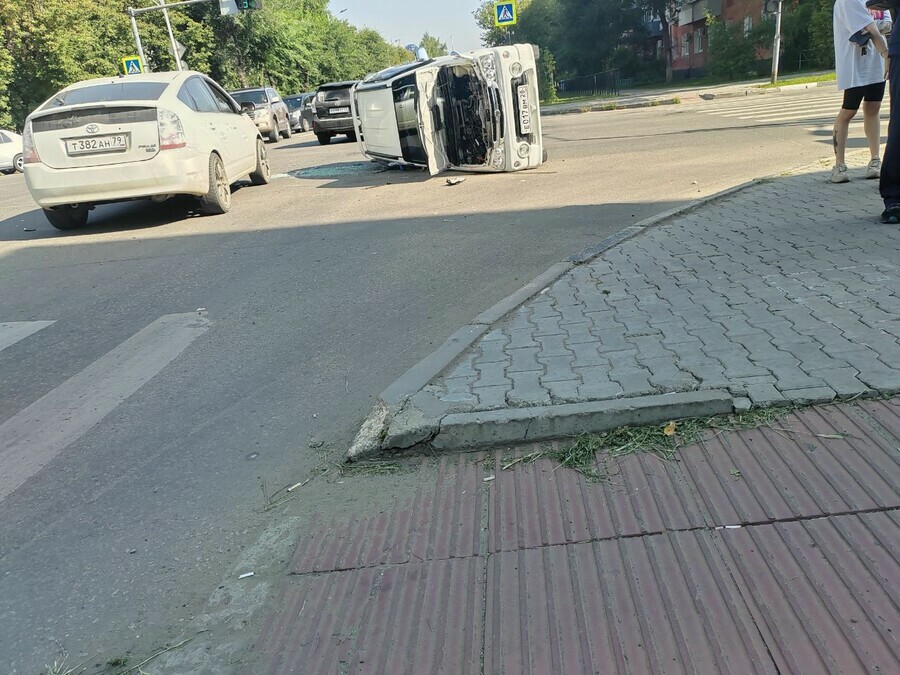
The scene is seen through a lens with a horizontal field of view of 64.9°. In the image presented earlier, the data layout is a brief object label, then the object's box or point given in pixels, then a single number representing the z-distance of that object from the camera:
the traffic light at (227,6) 26.67
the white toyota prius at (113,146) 8.18
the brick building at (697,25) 41.28
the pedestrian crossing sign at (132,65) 28.92
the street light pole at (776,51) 24.69
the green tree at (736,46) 33.50
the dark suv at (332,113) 20.08
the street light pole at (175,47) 33.66
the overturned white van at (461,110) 10.86
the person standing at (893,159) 5.42
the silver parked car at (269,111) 22.86
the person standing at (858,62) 6.69
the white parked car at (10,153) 22.72
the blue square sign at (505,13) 23.76
